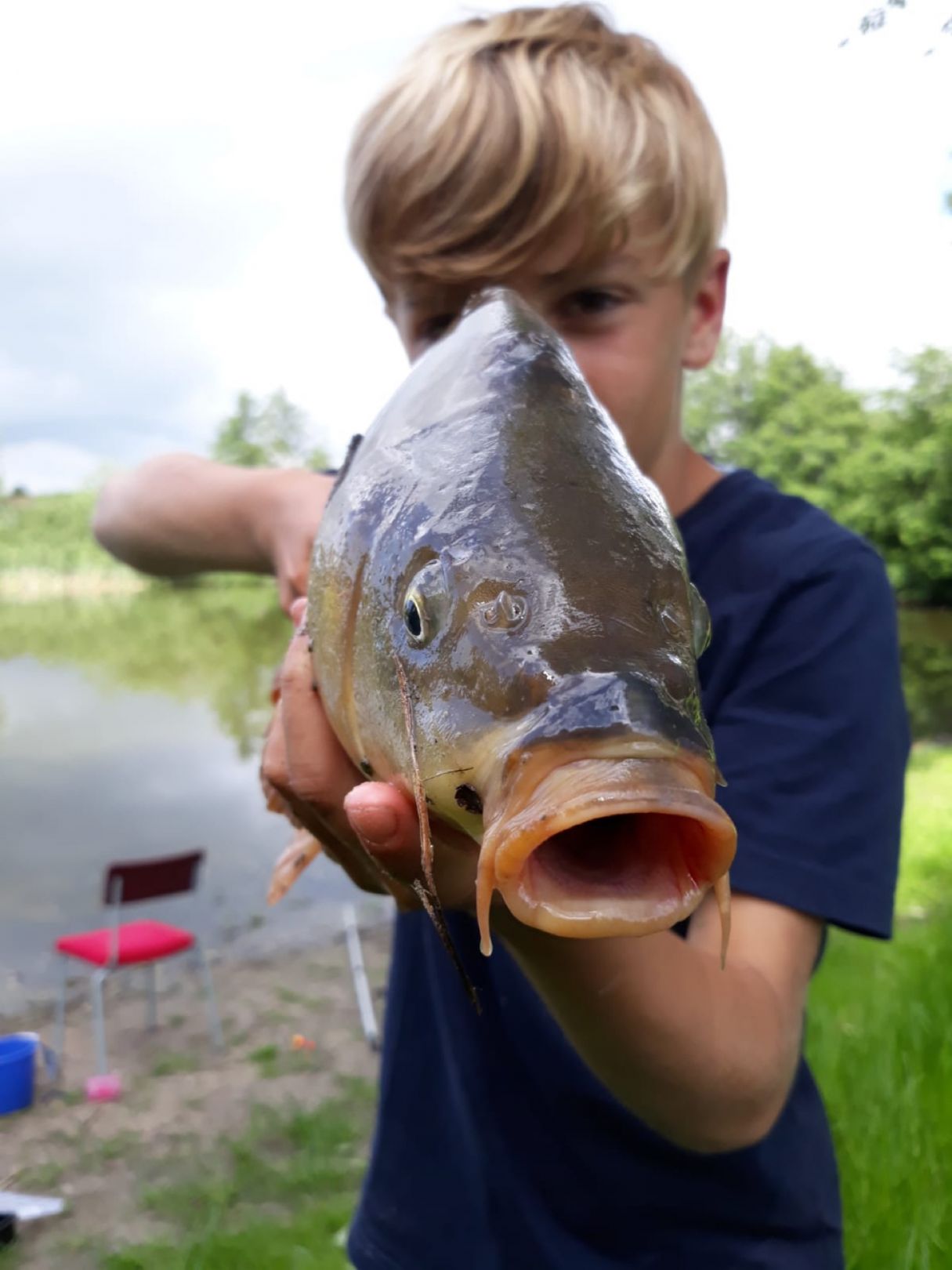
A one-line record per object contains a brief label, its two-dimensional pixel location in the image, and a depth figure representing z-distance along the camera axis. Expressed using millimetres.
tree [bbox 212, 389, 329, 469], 58844
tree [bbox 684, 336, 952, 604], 30219
